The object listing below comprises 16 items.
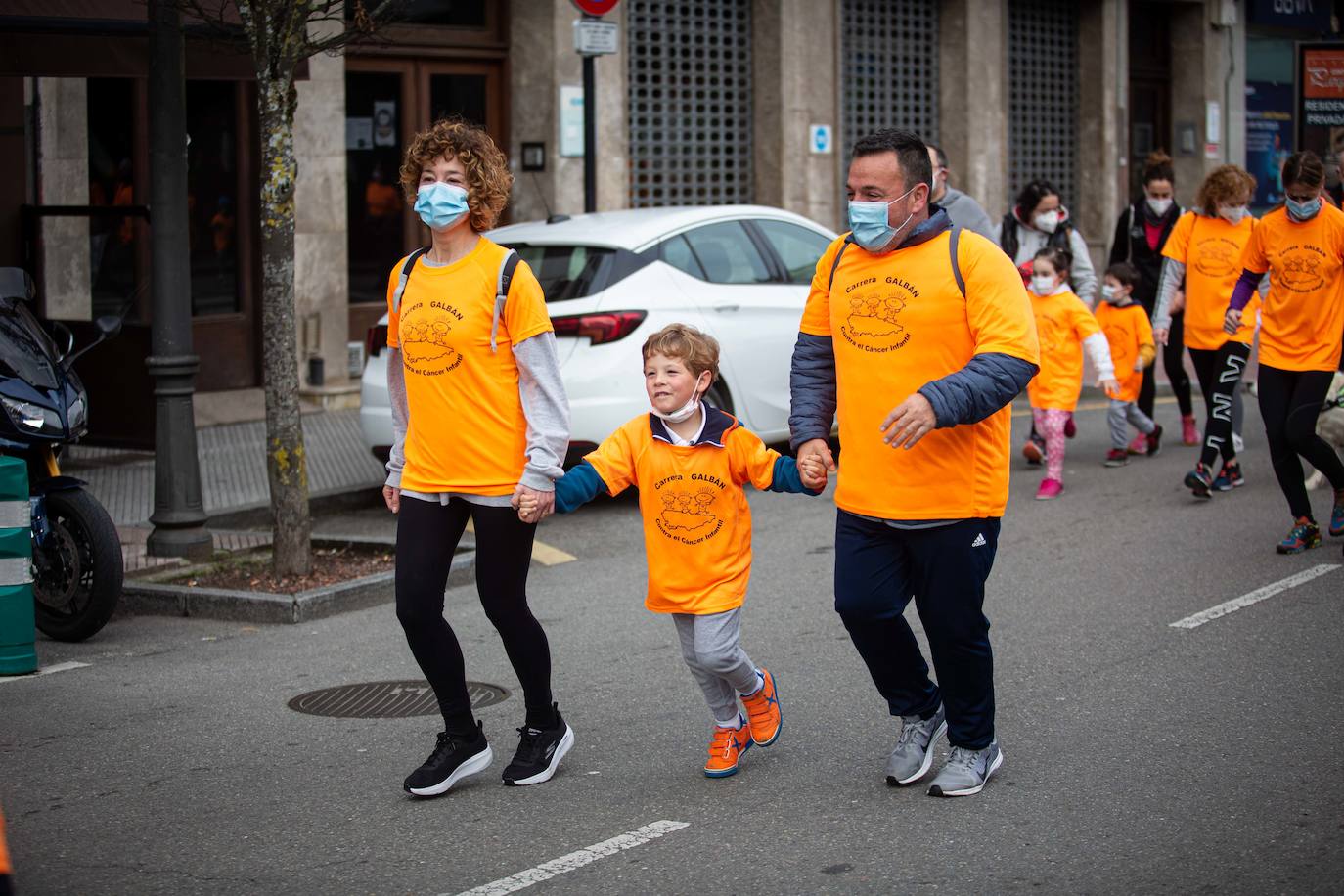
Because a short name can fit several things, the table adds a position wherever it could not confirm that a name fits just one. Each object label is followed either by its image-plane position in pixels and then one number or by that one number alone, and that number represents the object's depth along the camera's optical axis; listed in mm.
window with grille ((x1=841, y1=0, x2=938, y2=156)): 19781
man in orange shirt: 4895
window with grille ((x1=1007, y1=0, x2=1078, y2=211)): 21938
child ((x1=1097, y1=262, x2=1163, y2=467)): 11719
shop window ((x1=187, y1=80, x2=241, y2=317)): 13867
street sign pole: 13516
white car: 9938
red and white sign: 13406
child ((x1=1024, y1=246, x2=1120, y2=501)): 10695
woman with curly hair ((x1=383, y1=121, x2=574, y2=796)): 5145
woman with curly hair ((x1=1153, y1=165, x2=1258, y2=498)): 10617
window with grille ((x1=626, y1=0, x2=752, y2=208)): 17766
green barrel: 6836
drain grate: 6320
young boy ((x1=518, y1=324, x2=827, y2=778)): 5191
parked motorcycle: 7289
